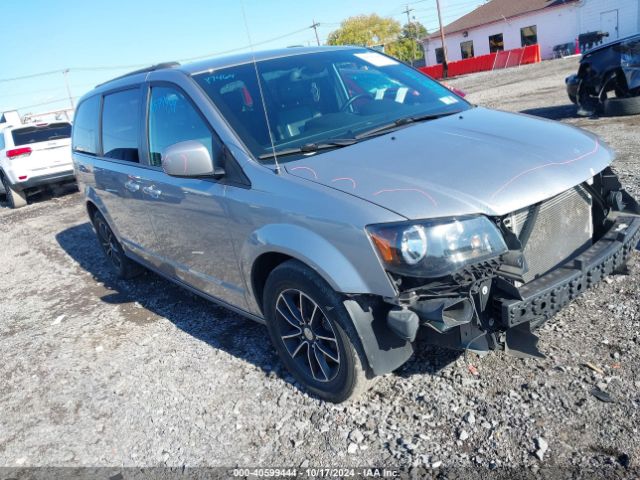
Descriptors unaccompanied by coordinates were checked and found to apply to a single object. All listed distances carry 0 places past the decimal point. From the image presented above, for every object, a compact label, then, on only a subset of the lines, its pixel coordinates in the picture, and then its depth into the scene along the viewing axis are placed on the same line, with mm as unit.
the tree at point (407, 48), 68438
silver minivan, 2391
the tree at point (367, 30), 71375
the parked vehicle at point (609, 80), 9000
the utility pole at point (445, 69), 37281
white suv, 11492
